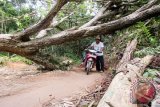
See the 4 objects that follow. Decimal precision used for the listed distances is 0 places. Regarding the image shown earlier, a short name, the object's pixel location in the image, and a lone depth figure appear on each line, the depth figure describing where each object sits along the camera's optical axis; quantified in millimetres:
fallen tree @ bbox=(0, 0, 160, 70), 4329
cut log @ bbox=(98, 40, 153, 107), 2020
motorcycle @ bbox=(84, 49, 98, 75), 4740
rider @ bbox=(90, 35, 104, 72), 4974
